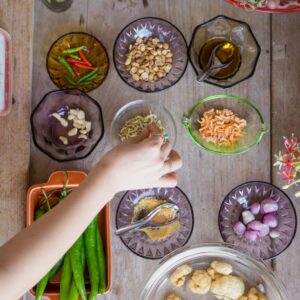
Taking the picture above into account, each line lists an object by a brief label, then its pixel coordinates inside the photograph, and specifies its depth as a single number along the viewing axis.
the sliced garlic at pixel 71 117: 1.29
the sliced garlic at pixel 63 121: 1.30
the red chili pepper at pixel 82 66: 1.31
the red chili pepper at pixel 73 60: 1.31
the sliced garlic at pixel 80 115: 1.29
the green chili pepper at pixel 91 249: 1.23
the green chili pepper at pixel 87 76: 1.30
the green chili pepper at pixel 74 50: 1.31
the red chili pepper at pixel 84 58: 1.31
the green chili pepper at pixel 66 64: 1.31
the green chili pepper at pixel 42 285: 1.20
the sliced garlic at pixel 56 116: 1.29
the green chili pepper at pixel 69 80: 1.31
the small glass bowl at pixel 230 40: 1.32
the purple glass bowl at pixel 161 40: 1.32
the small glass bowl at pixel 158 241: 1.30
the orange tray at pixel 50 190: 1.22
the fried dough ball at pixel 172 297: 1.26
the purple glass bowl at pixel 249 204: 1.30
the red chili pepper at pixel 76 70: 1.31
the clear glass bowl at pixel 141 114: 1.31
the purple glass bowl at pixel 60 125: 1.29
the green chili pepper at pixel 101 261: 1.23
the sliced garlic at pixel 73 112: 1.29
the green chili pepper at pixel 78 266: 1.21
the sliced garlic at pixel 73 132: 1.29
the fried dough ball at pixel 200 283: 1.26
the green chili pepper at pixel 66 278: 1.21
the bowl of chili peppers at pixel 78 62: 1.31
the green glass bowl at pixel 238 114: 1.31
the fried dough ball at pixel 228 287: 1.25
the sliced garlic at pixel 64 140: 1.29
